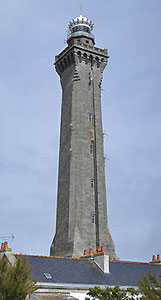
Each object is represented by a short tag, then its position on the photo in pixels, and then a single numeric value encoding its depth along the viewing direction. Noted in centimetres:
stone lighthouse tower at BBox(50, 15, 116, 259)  4453
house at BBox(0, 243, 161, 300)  2670
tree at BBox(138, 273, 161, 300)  2054
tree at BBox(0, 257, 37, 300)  2127
